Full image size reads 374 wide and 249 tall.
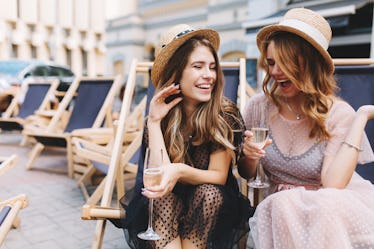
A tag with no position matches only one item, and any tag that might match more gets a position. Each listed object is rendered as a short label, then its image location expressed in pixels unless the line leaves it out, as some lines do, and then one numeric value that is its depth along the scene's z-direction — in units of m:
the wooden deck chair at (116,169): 1.91
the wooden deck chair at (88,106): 4.66
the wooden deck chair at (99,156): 3.11
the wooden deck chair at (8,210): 1.79
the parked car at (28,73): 9.06
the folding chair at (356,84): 2.30
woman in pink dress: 1.38
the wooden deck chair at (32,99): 6.36
